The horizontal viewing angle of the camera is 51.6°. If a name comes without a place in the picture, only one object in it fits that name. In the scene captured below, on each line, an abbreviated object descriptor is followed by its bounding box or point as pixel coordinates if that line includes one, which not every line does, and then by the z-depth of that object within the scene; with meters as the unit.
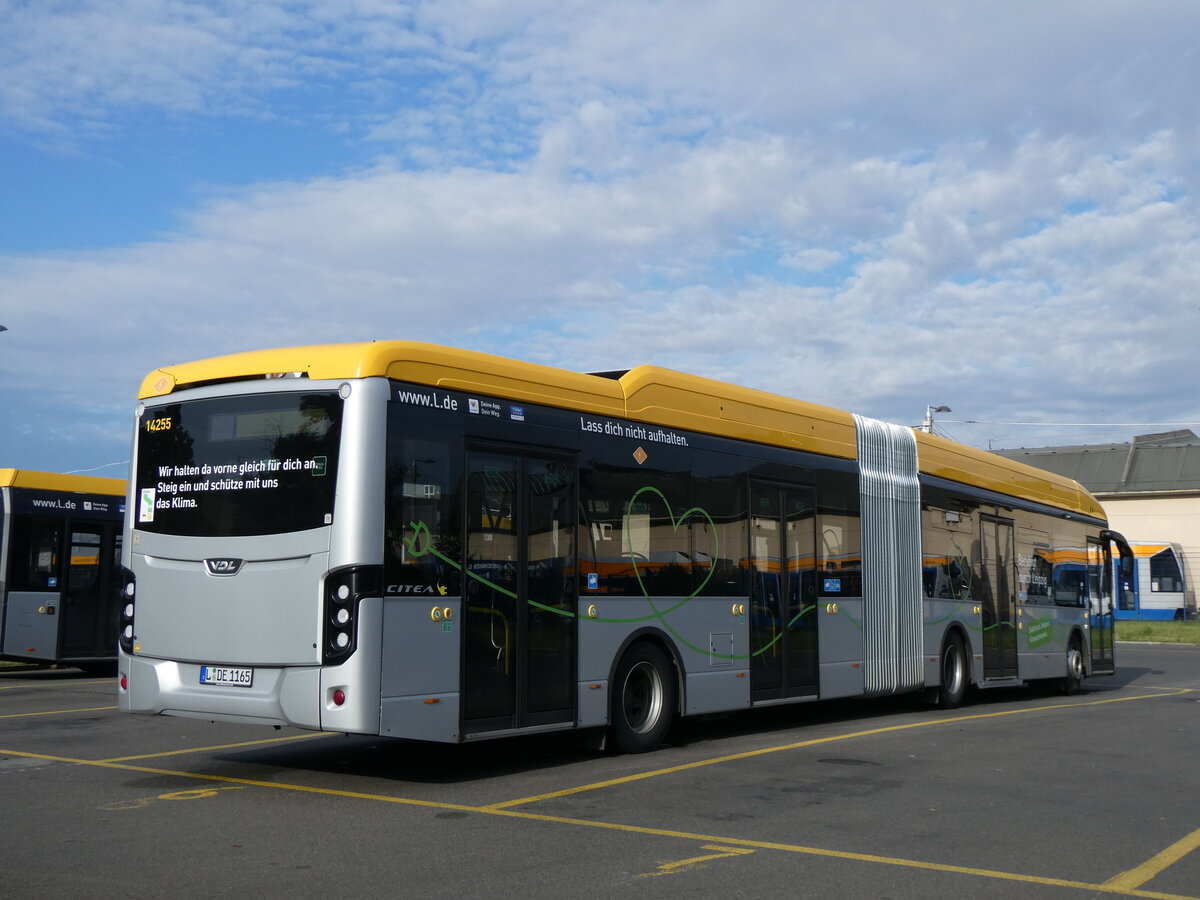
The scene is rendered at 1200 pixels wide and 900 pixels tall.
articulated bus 8.63
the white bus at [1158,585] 57.47
